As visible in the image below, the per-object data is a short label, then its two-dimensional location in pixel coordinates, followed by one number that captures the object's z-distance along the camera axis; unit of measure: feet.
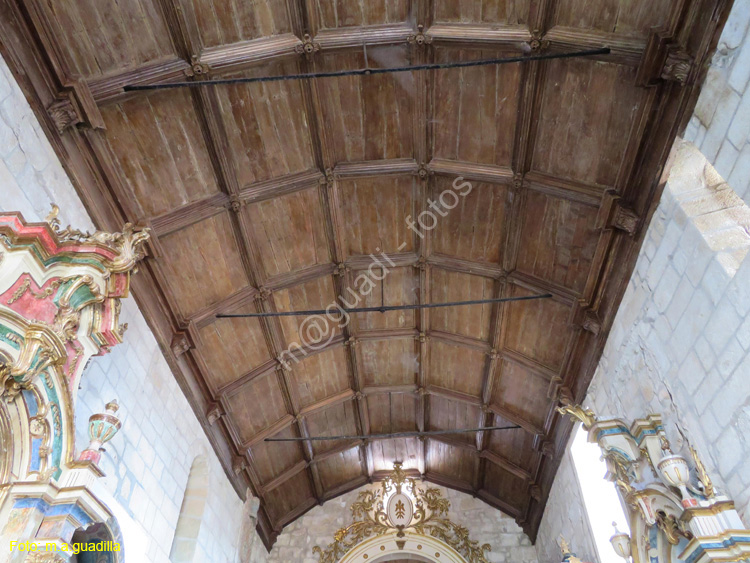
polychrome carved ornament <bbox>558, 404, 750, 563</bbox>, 13.34
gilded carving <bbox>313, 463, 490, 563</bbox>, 38.19
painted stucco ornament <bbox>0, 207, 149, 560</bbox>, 12.18
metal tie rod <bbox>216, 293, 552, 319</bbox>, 24.72
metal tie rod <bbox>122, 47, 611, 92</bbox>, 17.83
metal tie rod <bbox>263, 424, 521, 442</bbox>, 31.40
